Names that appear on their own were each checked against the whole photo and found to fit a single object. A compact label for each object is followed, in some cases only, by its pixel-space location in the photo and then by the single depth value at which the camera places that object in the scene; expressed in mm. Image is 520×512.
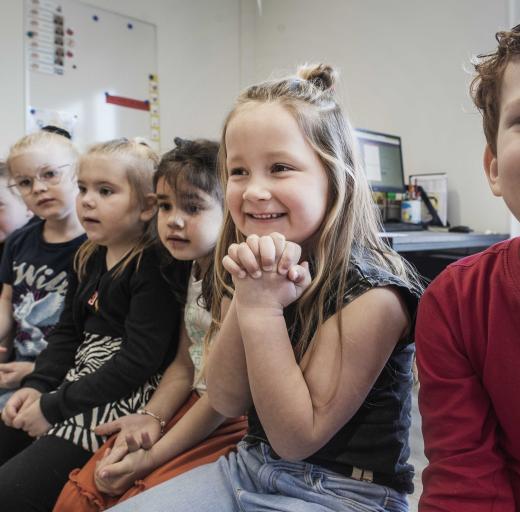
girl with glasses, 1352
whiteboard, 3033
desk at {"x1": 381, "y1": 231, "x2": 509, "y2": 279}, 1691
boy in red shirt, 577
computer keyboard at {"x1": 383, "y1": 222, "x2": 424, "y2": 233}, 2243
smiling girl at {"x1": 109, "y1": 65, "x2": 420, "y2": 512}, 674
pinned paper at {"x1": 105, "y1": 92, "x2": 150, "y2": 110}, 3340
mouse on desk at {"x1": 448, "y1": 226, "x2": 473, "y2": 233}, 2361
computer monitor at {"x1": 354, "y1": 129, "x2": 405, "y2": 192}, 2516
